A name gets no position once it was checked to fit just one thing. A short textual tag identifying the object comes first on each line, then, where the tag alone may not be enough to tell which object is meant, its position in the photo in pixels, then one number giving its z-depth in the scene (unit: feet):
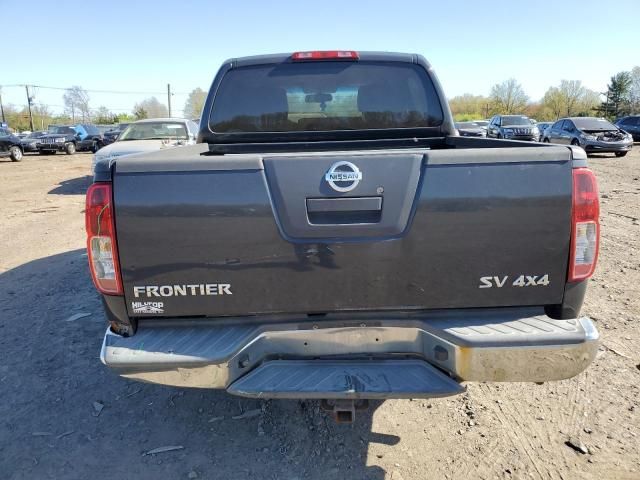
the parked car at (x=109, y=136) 83.11
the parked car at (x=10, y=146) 72.33
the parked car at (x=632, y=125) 91.04
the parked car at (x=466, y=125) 94.58
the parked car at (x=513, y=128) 76.38
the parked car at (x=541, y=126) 78.36
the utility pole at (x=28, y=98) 236.43
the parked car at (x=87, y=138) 94.27
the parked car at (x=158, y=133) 36.35
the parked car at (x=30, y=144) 85.87
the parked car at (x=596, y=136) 65.57
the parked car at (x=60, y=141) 88.38
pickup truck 6.81
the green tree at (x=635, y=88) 212.43
